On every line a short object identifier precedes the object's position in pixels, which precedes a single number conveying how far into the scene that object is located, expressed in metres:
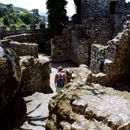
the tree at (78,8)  12.29
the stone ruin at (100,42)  5.85
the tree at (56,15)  10.94
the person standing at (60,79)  5.22
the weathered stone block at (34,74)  6.39
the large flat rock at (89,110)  2.96
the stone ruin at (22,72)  4.98
